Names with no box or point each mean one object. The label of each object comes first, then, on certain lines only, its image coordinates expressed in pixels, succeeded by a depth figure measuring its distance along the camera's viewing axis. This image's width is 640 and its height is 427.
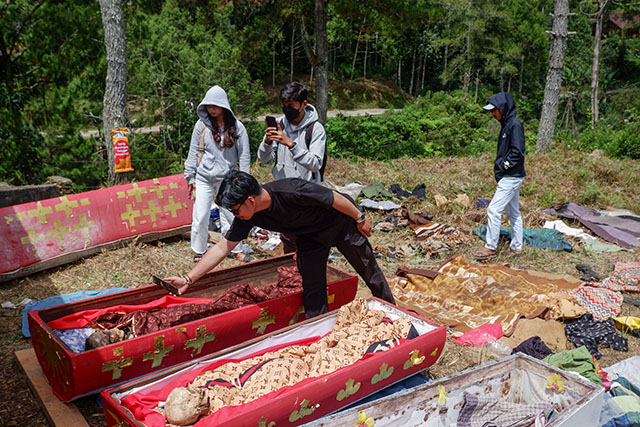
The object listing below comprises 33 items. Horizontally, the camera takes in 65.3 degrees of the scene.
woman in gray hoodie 5.57
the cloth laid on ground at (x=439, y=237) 7.22
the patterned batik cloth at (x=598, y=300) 5.16
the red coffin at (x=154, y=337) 3.28
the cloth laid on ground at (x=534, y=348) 4.41
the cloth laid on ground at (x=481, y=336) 4.68
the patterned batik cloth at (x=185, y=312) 3.94
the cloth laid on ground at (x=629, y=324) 4.90
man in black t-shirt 3.46
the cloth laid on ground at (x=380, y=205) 8.43
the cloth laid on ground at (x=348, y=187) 9.12
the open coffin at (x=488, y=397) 2.98
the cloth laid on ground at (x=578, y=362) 3.69
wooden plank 3.30
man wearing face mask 4.83
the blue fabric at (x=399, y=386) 3.62
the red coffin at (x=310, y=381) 2.75
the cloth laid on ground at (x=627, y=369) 3.92
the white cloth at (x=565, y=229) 7.75
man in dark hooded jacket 6.43
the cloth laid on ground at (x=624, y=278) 5.83
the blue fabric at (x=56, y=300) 4.57
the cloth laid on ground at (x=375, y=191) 9.01
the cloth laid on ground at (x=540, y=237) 7.23
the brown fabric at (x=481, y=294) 5.14
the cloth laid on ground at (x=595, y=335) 4.66
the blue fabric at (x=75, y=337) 3.53
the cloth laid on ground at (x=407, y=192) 9.18
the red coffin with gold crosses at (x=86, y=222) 5.55
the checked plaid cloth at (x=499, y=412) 3.20
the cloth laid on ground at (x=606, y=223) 7.59
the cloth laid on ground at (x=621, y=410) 3.32
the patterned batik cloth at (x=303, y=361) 3.15
